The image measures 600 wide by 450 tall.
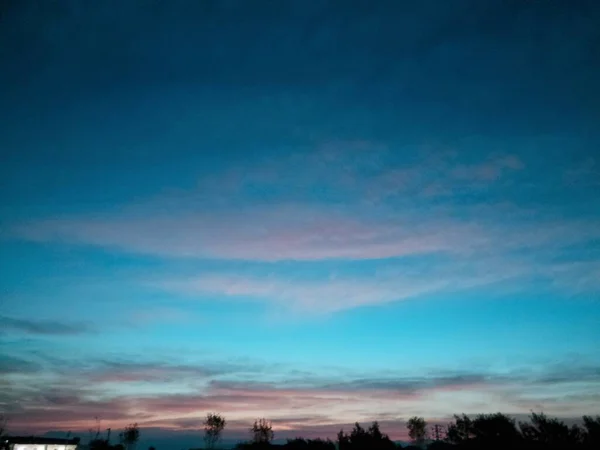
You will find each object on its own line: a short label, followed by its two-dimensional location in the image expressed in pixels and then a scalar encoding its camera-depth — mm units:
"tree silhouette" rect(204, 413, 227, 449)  107438
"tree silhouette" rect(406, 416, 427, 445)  119688
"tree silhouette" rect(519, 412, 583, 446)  41531
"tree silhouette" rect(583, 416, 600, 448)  38125
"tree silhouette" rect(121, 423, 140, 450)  110000
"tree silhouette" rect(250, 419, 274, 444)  105550
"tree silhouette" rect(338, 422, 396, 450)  60562
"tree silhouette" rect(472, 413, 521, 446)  46156
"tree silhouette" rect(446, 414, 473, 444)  54812
